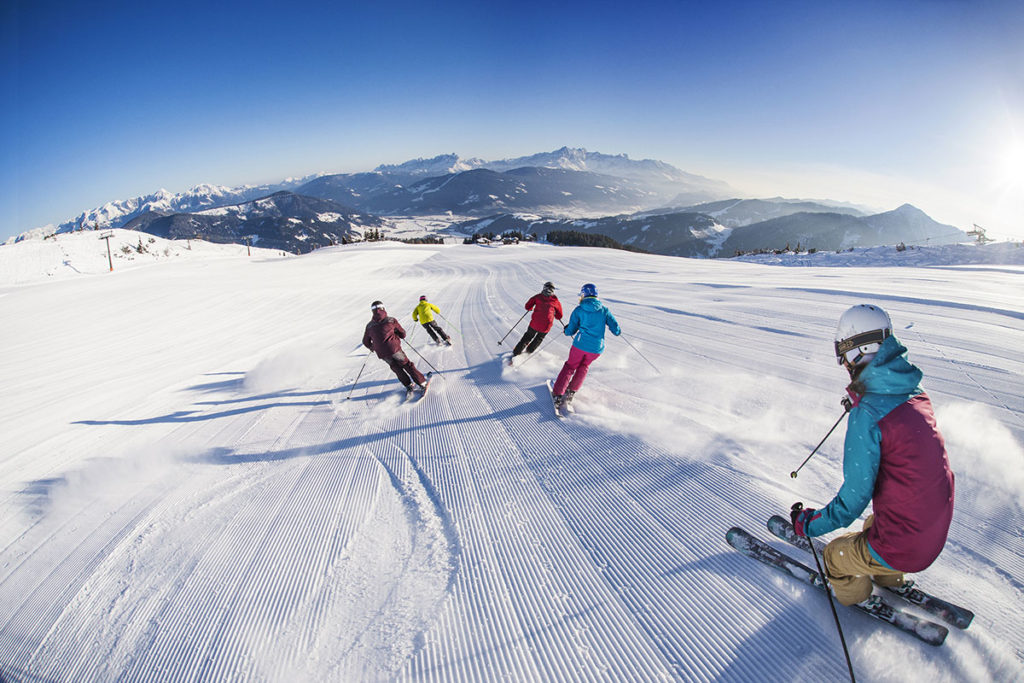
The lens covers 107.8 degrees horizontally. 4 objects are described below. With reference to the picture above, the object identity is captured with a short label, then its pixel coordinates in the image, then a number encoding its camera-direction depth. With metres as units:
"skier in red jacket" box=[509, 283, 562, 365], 6.70
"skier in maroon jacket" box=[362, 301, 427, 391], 5.84
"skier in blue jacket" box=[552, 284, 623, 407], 5.03
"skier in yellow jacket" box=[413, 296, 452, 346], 8.30
